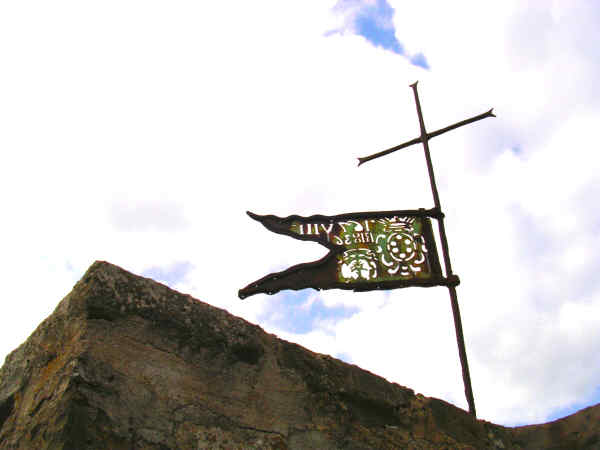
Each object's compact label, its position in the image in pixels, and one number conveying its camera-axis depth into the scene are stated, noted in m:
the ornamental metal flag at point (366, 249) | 2.79
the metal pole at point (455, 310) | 2.64
